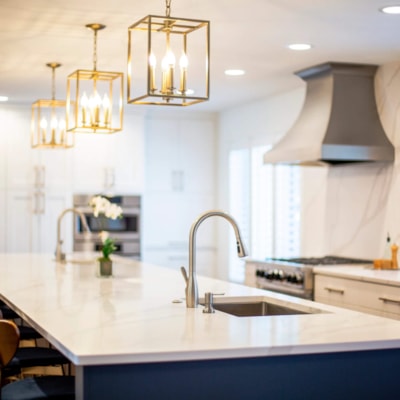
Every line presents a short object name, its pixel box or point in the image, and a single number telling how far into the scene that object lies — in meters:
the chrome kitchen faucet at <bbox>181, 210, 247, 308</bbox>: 3.18
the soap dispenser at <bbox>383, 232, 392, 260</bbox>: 5.47
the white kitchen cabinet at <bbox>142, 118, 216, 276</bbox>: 8.35
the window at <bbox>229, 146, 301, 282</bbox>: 6.93
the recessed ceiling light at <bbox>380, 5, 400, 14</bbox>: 3.95
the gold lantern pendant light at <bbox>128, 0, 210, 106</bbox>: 3.20
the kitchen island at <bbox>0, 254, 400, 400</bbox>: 2.32
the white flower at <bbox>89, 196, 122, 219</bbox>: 4.93
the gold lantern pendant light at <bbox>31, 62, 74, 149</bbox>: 5.43
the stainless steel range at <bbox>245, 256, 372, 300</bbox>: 5.28
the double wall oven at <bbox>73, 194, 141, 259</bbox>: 7.88
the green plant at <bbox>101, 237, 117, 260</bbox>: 4.69
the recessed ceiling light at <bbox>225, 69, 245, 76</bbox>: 5.86
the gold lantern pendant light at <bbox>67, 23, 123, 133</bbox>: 4.41
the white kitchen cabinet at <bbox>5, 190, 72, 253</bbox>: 7.70
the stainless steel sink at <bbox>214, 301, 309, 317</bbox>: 3.63
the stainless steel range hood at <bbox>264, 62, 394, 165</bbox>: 5.42
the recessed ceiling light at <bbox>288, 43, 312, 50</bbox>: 4.89
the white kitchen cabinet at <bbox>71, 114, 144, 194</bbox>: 7.88
